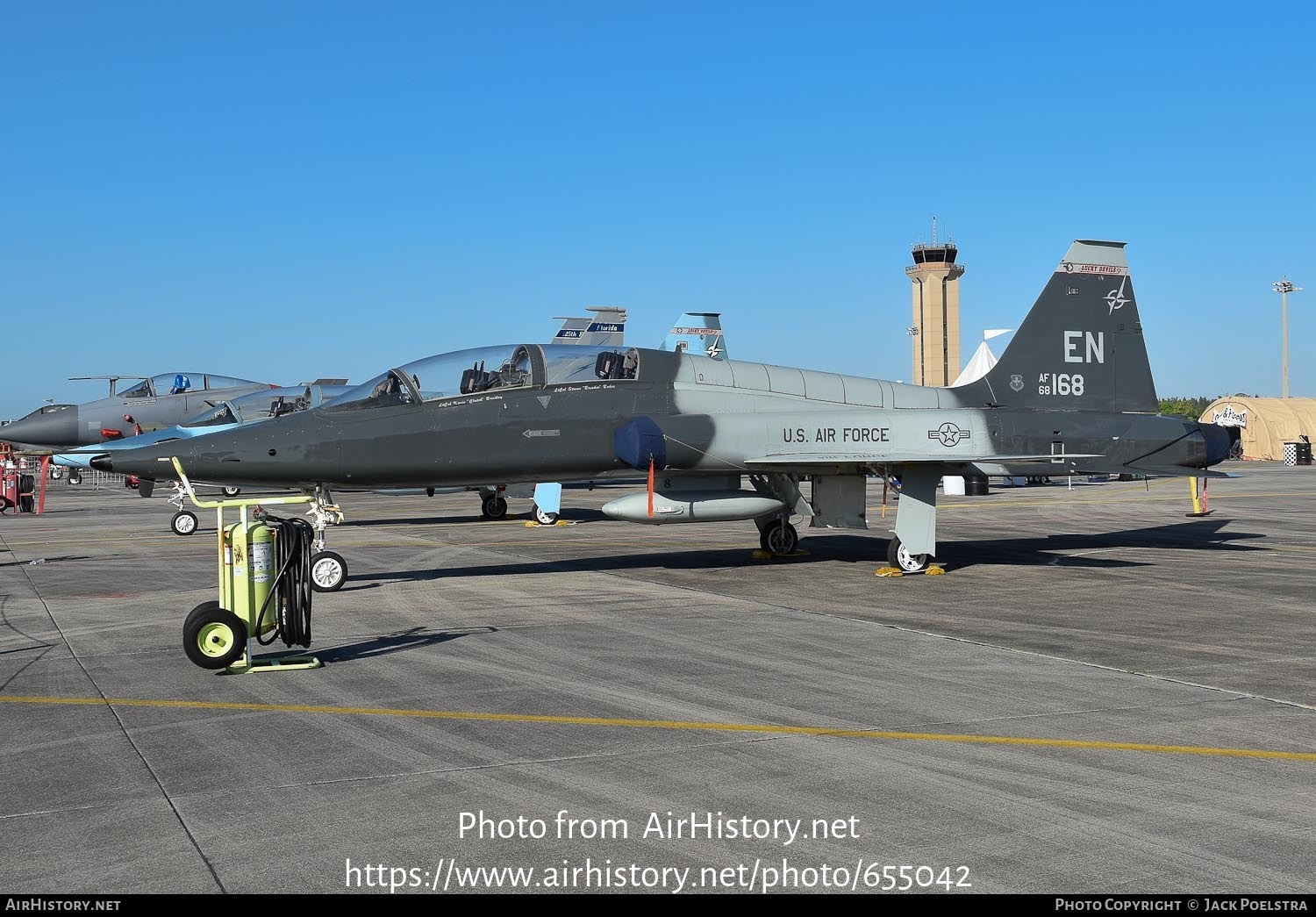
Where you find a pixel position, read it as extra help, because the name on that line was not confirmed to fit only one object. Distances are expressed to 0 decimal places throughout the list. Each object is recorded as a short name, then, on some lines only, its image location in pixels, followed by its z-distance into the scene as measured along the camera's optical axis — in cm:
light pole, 8162
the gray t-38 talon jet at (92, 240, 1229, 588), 1493
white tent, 4186
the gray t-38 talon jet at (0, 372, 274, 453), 3231
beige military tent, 6850
